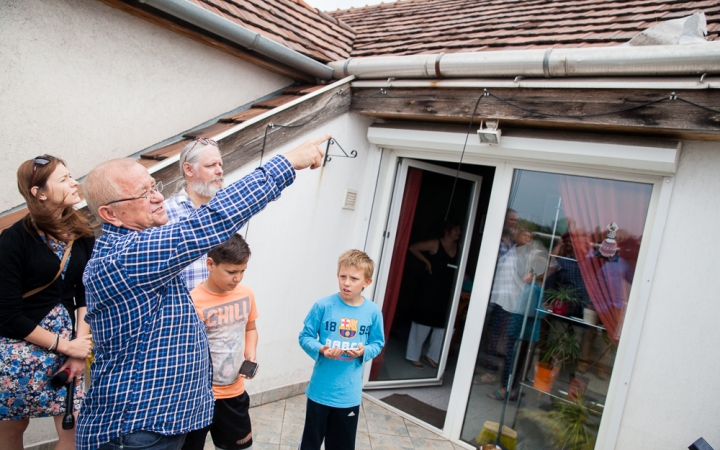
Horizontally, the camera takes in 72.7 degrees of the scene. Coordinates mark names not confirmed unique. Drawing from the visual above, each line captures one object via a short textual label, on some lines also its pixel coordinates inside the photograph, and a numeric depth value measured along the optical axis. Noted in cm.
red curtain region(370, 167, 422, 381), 512
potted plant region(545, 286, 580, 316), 377
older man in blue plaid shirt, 148
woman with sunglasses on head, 224
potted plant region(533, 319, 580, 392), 373
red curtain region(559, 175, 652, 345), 351
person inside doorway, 584
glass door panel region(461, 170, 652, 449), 356
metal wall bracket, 449
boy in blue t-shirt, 296
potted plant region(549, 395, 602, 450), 356
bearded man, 274
